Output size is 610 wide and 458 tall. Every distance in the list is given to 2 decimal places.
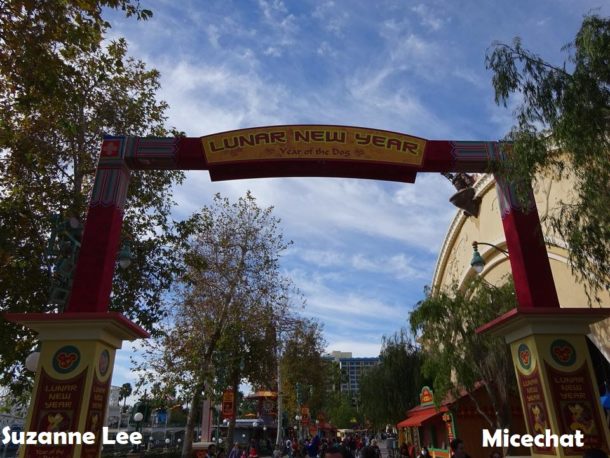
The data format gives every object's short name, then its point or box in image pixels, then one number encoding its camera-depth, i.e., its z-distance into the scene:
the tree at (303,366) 34.72
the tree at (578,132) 7.10
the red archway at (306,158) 9.07
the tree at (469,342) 14.87
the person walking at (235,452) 15.94
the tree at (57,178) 9.30
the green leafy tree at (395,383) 30.25
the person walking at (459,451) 7.35
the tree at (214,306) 19.35
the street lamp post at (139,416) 22.17
